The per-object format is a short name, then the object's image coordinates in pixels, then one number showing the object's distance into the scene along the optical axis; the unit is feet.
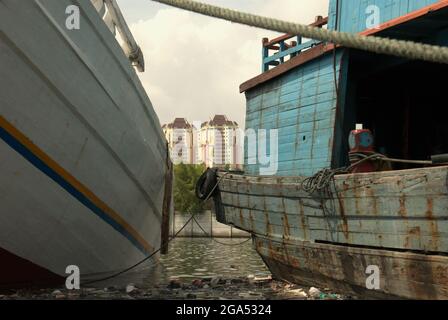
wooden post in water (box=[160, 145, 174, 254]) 35.27
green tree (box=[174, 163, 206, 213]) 128.77
